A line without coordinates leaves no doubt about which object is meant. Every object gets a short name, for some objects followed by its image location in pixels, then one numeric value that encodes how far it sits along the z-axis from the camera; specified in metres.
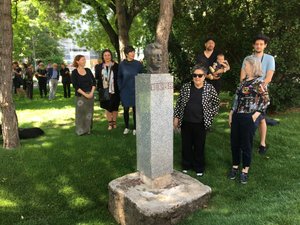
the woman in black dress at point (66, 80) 11.98
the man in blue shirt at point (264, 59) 4.34
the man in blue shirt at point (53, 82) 11.30
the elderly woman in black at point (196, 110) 3.98
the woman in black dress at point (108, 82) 5.47
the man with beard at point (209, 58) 4.95
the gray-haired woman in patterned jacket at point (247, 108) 3.71
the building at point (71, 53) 69.36
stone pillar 3.38
